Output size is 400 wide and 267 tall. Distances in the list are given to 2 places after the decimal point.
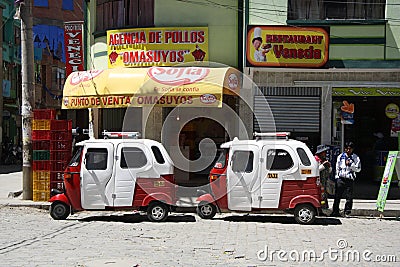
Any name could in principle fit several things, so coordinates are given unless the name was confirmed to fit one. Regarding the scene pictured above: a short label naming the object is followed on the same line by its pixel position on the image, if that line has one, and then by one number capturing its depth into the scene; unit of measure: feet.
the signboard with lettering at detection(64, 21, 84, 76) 58.41
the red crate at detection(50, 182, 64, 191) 51.38
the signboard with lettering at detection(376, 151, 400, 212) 46.19
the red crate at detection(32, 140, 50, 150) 51.39
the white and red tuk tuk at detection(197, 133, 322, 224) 41.86
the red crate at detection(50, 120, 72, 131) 50.75
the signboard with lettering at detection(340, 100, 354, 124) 58.13
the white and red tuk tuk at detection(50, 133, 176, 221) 42.14
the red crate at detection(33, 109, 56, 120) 51.18
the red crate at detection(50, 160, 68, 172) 51.01
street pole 52.37
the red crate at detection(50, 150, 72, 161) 50.93
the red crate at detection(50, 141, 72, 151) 50.83
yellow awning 51.34
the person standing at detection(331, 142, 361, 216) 45.68
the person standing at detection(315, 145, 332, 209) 43.91
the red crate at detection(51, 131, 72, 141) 50.67
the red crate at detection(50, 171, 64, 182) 51.18
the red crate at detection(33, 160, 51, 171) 51.26
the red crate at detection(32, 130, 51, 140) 51.29
